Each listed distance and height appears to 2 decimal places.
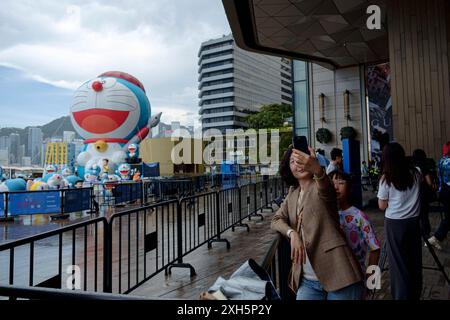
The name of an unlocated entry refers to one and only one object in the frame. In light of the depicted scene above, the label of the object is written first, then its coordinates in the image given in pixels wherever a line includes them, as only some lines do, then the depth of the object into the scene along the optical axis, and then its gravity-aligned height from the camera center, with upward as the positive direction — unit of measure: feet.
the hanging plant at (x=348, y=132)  60.44 +7.69
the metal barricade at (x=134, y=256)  13.94 -4.67
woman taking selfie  6.33 -1.41
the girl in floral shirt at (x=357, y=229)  7.27 -1.27
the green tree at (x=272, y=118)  147.02 +26.38
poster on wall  62.08 +13.98
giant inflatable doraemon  62.75 +11.92
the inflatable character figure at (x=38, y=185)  41.24 -0.92
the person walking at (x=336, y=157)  23.17 +1.18
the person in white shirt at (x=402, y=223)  10.36 -1.67
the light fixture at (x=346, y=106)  62.64 +12.98
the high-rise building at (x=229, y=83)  312.50 +93.31
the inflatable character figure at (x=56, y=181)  44.32 -0.48
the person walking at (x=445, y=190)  17.25 -0.99
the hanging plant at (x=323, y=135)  62.85 +7.46
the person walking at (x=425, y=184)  13.13 -0.53
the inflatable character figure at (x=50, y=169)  55.98 +1.52
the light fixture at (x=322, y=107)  64.54 +13.22
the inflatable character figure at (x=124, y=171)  56.49 +0.98
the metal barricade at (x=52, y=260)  8.54 -4.66
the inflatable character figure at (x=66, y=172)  56.70 +0.97
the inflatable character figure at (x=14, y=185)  40.60 -0.83
